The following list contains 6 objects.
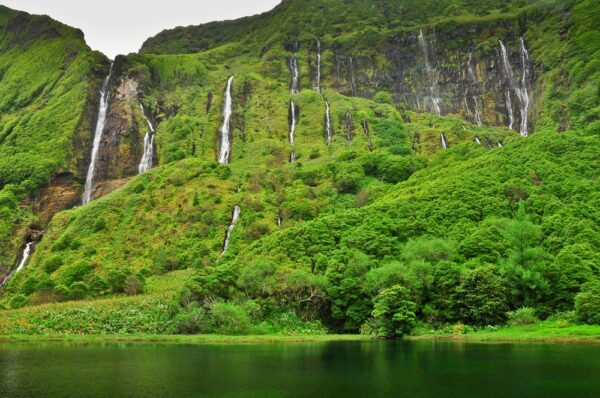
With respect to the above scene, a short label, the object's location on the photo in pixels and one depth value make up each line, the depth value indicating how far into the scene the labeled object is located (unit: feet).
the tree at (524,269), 217.56
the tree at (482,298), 209.75
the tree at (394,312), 205.87
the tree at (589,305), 186.91
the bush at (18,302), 272.92
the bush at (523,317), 203.10
